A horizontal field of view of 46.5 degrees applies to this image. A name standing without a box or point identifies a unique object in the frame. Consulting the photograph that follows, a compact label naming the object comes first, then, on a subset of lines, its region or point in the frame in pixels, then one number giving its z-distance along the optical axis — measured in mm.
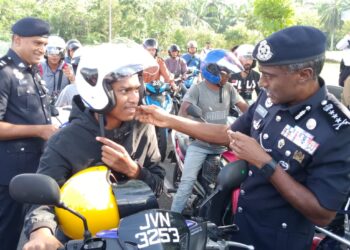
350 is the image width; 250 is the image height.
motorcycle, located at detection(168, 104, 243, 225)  3123
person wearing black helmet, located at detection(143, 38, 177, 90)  7488
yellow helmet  1480
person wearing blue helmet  3807
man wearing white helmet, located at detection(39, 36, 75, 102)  5387
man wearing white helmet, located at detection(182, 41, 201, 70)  12305
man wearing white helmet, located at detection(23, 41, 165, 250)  1811
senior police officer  1778
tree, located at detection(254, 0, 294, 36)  14914
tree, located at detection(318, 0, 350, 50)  56391
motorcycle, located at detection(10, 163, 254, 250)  1267
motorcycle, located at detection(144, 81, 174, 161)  6812
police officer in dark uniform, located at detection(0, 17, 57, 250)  2984
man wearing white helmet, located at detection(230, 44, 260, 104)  5938
